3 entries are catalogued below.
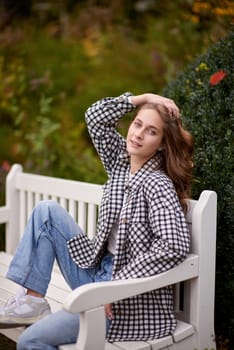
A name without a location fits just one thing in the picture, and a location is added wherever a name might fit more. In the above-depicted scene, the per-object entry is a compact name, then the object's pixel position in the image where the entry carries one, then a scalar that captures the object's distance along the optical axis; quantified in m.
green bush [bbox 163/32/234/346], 5.97
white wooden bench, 4.74
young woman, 5.10
